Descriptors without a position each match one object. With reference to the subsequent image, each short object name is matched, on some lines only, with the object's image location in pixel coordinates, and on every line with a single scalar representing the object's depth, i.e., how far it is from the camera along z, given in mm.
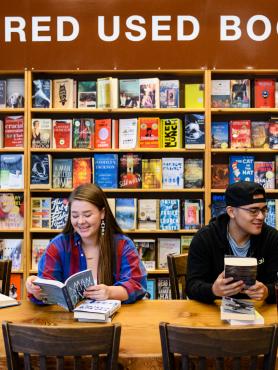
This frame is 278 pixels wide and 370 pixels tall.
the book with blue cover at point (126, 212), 4254
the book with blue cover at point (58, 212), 4277
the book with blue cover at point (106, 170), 4246
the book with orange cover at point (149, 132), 4238
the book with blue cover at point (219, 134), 4230
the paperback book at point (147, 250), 4277
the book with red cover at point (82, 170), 4285
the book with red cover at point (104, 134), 4254
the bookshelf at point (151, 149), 4164
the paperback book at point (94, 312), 1900
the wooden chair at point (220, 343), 1364
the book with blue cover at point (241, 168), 4254
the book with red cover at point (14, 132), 4270
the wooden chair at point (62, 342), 1387
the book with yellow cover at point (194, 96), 4227
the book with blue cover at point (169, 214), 4254
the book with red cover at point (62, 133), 4277
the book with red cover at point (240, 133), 4242
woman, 2332
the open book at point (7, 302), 2209
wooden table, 1574
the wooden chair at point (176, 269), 2613
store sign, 2682
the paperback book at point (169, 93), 4238
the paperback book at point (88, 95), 4277
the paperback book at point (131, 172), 4266
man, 2289
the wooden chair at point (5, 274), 2598
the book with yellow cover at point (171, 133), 4242
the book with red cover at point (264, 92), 4234
